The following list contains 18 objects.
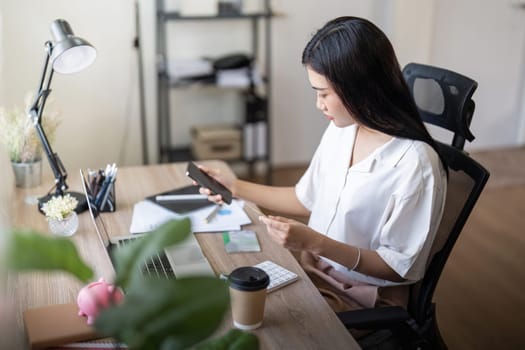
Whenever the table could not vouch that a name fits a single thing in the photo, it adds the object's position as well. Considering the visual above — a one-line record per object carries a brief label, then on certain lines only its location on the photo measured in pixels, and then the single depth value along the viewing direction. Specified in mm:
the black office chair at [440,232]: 1376
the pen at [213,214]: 1710
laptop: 1420
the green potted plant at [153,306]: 680
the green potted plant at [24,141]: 1845
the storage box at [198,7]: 3289
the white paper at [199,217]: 1670
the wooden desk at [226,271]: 1204
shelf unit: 3359
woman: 1472
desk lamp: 1680
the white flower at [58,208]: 1593
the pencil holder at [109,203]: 1772
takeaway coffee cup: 1179
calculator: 1384
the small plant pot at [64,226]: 1607
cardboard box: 3475
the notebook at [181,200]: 1800
